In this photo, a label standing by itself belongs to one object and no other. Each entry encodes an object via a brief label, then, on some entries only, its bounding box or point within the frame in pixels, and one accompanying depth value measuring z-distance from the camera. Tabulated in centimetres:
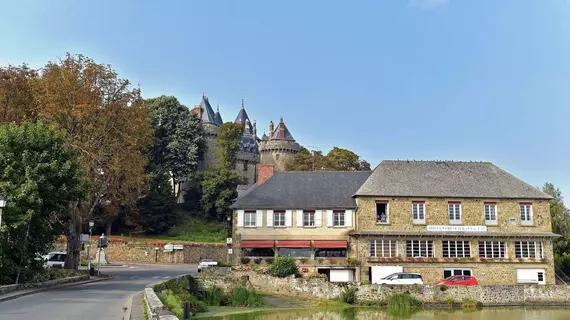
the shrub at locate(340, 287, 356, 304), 3094
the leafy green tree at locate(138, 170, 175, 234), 5869
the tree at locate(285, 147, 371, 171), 6669
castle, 7988
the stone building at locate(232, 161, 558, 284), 3638
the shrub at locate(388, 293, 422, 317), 2967
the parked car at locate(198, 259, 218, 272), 3806
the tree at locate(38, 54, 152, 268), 2928
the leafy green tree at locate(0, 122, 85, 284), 2070
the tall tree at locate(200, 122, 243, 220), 6341
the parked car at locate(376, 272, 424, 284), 3234
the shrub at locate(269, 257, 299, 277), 3244
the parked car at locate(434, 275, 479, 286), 3231
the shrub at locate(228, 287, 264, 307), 2953
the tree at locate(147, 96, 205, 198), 6644
